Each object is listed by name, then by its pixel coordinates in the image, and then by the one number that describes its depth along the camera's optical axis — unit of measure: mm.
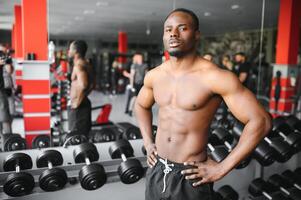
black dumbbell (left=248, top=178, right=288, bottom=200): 2211
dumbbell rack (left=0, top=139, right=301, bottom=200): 1775
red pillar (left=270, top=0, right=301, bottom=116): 4504
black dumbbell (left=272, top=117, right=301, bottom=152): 2211
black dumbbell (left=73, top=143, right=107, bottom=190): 1623
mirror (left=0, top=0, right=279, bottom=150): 3104
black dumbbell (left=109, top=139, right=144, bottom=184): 1686
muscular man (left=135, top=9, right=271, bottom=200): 973
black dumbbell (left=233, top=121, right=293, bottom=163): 2018
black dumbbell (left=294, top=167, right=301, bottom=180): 2321
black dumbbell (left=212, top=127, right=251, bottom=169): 2290
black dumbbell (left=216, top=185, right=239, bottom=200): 2084
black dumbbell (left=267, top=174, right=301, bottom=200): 2133
